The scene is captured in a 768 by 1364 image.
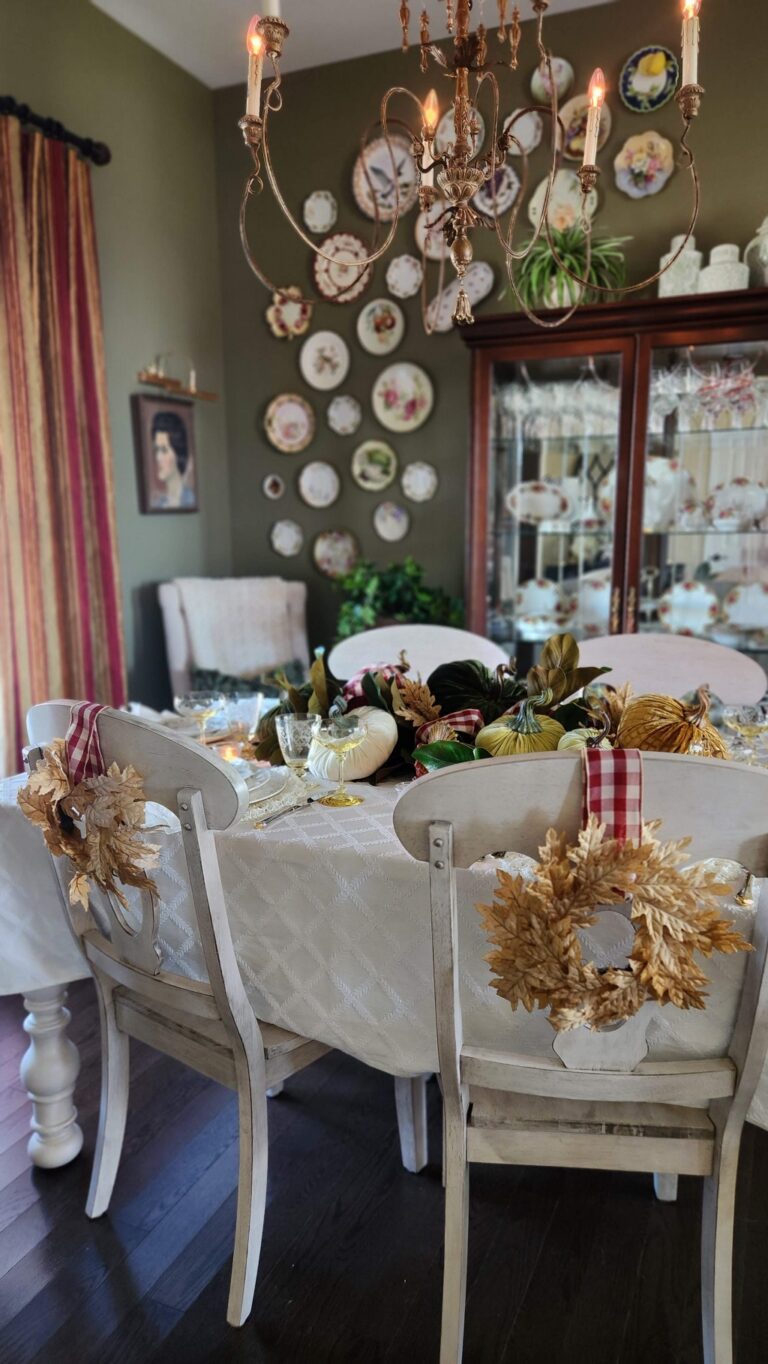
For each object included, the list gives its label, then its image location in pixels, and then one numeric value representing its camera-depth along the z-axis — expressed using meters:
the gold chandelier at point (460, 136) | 1.18
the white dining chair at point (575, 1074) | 0.85
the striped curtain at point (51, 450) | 2.59
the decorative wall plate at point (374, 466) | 3.50
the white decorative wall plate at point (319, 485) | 3.61
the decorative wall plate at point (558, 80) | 2.97
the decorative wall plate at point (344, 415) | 3.53
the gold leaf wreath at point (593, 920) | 0.84
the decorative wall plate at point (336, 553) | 3.63
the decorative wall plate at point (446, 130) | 3.17
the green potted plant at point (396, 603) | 3.19
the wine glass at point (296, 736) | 1.37
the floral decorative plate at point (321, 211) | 3.44
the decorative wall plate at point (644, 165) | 2.94
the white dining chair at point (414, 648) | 2.19
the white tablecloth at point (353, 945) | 1.06
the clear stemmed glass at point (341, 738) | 1.33
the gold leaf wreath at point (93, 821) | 1.06
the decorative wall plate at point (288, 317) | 3.56
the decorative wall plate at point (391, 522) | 3.52
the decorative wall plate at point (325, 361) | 3.52
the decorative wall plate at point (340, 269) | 3.41
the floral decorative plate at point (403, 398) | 3.39
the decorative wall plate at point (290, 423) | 3.63
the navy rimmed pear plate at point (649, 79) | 2.90
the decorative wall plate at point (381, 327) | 3.39
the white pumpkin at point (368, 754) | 1.37
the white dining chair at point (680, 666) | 1.97
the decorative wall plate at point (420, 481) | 3.44
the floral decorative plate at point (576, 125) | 2.98
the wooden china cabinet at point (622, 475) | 2.76
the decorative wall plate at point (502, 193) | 3.11
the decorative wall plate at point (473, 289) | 3.18
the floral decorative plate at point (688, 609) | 2.93
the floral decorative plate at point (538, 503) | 3.05
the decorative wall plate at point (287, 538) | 3.73
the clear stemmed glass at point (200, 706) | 1.71
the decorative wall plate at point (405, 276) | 3.32
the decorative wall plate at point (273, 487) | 3.74
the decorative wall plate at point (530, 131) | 3.06
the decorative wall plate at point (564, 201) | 3.02
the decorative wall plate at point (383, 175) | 3.26
